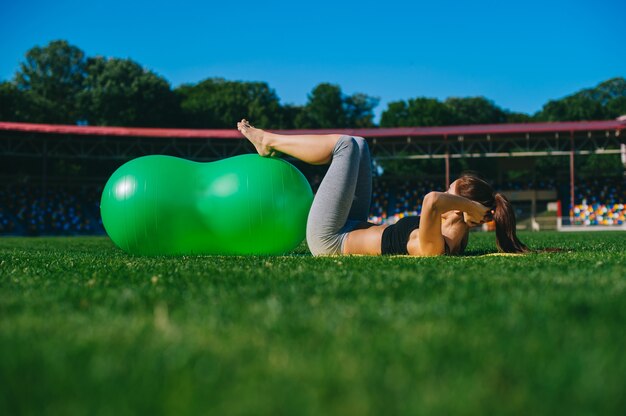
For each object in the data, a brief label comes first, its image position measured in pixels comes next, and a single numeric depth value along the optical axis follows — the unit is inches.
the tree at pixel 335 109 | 2315.5
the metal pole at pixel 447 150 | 1235.2
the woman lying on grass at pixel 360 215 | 214.1
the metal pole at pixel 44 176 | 1232.5
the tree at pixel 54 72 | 2108.8
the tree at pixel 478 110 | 2277.3
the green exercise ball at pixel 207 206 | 247.0
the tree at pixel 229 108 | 1937.7
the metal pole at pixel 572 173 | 1177.4
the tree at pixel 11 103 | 1617.9
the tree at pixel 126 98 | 1813.5
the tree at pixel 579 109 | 2085.4
